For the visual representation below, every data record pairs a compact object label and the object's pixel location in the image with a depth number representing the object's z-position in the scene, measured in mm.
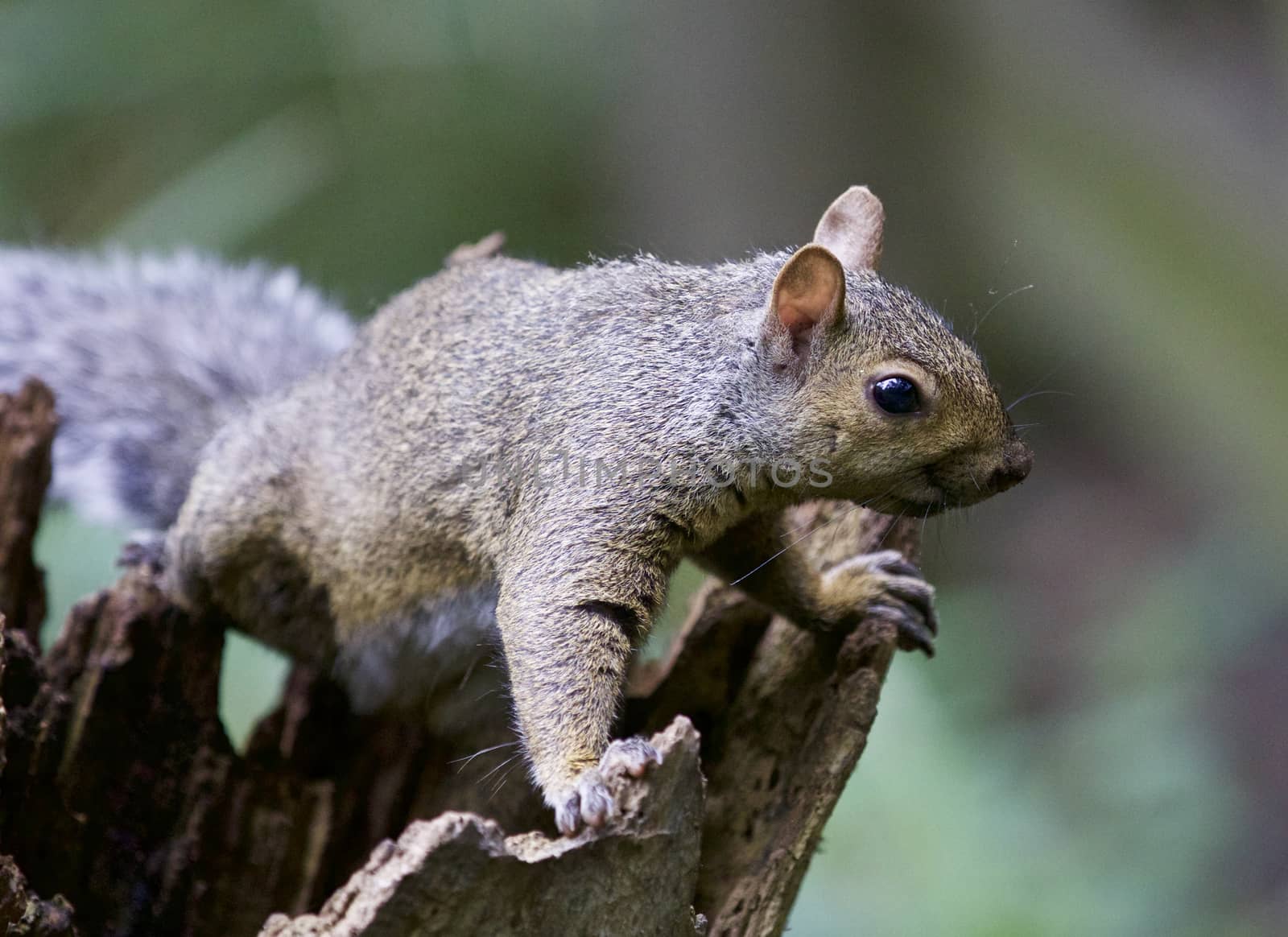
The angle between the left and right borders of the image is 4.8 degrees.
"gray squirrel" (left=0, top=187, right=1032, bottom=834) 2977
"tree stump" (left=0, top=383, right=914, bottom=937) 2944
